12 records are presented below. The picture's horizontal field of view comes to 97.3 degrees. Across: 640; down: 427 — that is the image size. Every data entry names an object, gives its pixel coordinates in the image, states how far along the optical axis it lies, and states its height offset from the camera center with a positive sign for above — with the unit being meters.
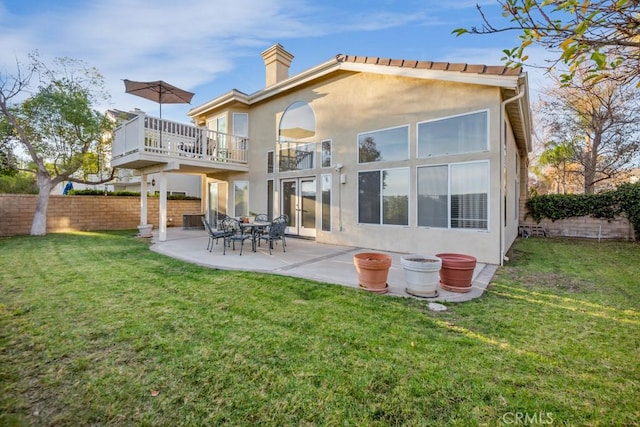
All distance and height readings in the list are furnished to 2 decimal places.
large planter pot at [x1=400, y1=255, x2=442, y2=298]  4.14 -0.91
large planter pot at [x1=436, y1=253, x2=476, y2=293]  4.44 -0.94
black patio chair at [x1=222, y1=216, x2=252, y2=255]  7.29 -0.48
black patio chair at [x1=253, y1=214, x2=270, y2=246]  7.67 -0.46
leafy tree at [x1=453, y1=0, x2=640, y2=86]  1.91 +1.43
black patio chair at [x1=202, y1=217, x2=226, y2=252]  7.57 -0.58
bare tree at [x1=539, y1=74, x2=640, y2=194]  12.21 +4.19
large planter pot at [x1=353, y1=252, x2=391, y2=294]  4.37 -0.92
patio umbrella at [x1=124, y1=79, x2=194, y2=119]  9.47 +4.34
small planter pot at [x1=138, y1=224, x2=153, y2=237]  10.39 -0.66
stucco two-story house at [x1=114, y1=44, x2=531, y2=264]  6.46 +1.88
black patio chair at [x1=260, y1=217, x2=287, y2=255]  7.33 -0.49
